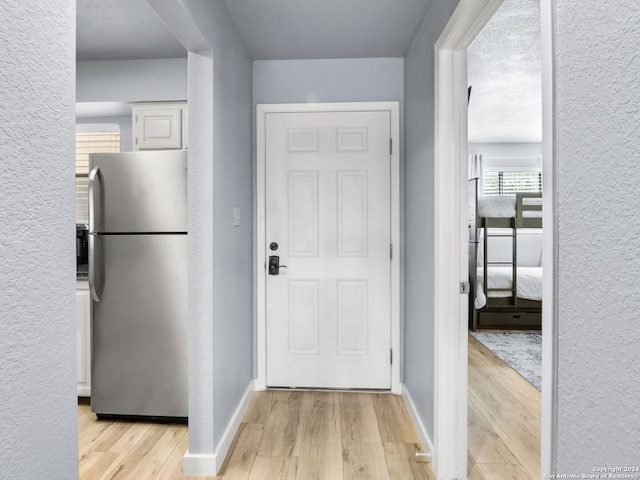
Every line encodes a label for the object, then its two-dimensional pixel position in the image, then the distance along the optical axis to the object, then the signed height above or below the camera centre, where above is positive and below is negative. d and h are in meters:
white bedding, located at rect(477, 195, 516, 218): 4.91 +0.37
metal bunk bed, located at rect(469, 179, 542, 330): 4.69 -0.48
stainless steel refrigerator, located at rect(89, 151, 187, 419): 2.38 -0.24
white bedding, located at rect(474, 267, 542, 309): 4.66 -0.54
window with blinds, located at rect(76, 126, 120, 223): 3.52 +0.81
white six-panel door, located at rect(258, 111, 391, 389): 2.95 -0.09
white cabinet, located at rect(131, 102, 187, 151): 2.94 +0.80
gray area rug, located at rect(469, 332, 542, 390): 3.39 -1.11
